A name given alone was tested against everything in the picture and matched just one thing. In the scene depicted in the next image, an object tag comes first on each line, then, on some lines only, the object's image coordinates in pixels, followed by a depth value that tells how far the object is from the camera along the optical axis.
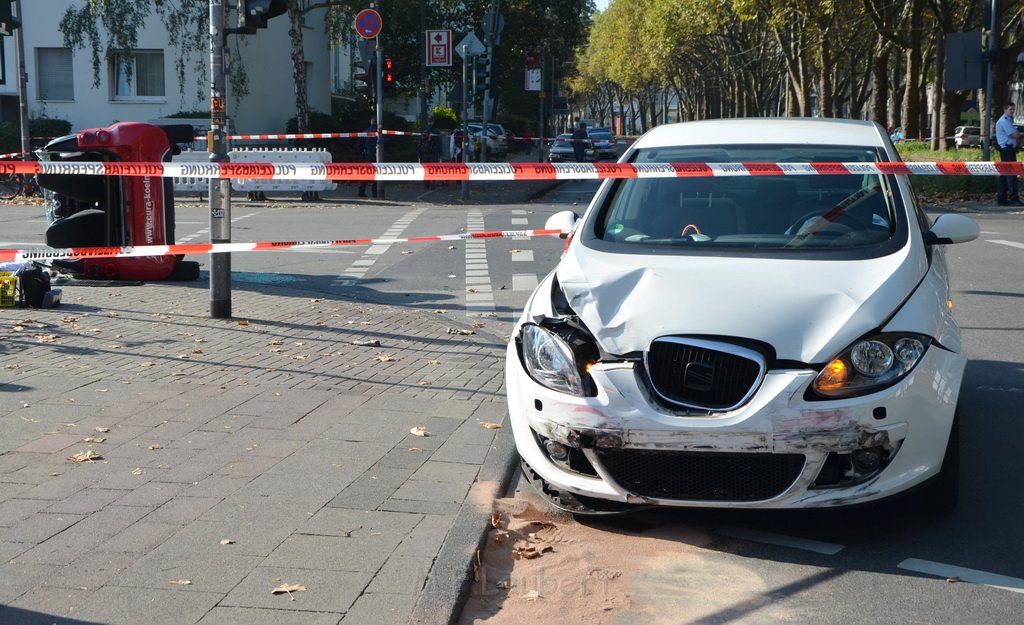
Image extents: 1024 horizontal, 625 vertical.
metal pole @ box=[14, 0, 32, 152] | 24.12
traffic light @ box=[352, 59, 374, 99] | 27.50
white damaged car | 4.45
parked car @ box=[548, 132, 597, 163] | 49.50
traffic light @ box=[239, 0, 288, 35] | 9.79
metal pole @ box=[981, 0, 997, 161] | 24.17
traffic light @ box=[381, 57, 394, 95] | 27.69
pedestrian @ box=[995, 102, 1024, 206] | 23.33
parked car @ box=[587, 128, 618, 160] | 58.31
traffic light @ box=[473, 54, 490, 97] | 28.73
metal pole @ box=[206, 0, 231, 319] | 9.40
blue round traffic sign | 25.25
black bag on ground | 10.08
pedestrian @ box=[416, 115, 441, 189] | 30.69
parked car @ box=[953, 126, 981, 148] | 49.03
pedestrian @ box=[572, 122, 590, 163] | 45.25
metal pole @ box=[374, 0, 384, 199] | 26.84
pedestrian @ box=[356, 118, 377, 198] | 28.72
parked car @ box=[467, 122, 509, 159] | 45.31
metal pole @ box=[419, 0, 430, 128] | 35.27
